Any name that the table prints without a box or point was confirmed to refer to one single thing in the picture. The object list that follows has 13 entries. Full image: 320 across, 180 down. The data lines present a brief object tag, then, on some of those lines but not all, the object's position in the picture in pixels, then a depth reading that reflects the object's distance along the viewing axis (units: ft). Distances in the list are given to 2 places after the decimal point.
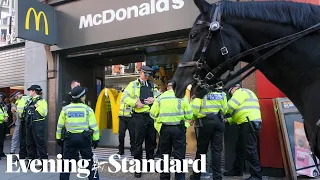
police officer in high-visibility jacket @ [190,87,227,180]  17.78
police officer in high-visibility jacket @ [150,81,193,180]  17.52
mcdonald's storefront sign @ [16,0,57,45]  25.21
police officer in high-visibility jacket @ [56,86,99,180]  16.43
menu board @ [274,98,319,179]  17.46
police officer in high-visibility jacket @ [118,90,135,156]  22.60
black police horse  7.38
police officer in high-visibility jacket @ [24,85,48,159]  23.93
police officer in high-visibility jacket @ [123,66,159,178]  20.75
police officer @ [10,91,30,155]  26.25
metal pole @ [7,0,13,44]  41.26
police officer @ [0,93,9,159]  29.63
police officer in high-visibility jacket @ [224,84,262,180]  17.75
